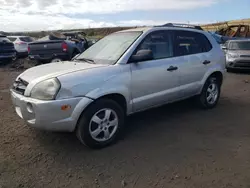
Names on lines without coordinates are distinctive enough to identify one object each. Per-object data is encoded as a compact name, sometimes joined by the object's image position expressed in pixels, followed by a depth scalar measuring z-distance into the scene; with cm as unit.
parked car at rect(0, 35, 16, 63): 940
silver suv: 258
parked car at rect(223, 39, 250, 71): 806
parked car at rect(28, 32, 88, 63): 844
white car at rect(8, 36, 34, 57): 1200
